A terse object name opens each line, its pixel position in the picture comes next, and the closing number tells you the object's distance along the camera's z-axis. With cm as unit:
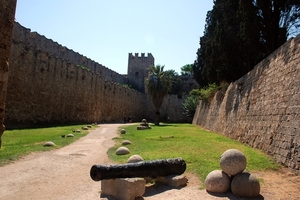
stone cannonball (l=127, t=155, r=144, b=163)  602
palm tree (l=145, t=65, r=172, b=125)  2906
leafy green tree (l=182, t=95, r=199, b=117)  3422
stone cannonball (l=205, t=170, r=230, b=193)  491
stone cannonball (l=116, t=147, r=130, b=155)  880
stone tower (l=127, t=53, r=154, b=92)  5603
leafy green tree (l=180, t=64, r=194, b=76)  7139
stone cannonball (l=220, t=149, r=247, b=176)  495
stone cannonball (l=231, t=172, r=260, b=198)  461
